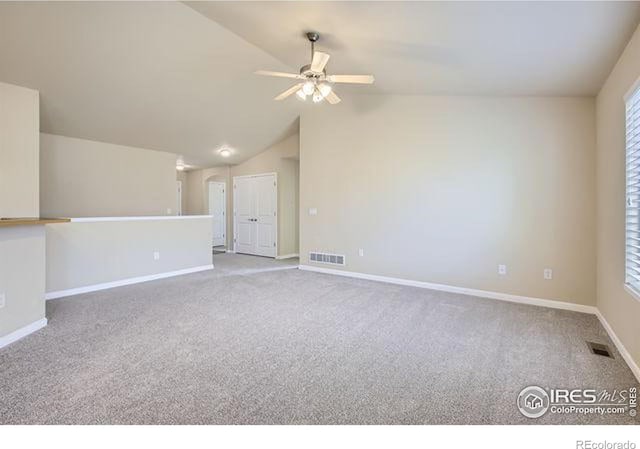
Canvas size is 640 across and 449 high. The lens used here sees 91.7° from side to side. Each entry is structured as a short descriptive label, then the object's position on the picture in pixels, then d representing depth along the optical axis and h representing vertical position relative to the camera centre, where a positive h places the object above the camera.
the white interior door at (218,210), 9.06 +0.23
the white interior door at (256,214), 7.39 +0.09
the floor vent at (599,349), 2.54 -1.12
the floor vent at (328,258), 5.53 -0.74
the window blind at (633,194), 2.39 +0.19
